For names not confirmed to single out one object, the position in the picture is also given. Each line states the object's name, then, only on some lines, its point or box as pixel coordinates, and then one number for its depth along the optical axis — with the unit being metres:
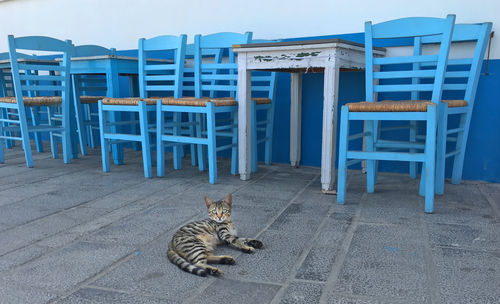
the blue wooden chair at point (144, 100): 2.89
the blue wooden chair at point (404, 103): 2.04
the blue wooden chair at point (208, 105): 2.69
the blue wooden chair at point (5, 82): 4.27
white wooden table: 2.39
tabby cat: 1.46
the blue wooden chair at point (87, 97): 3.53
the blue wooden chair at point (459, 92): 2.33
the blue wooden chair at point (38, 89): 3.09
